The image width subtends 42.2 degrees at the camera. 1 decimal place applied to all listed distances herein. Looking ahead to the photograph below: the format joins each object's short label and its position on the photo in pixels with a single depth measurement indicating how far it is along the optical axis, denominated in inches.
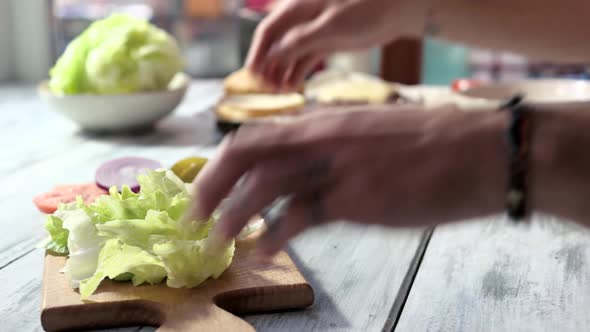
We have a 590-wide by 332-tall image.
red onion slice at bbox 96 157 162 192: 45.6
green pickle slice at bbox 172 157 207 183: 45.9
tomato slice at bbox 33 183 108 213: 45.2
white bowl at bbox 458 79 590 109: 63.8
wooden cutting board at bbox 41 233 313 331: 30.9
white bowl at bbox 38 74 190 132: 66.5
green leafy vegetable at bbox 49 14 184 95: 65.7
